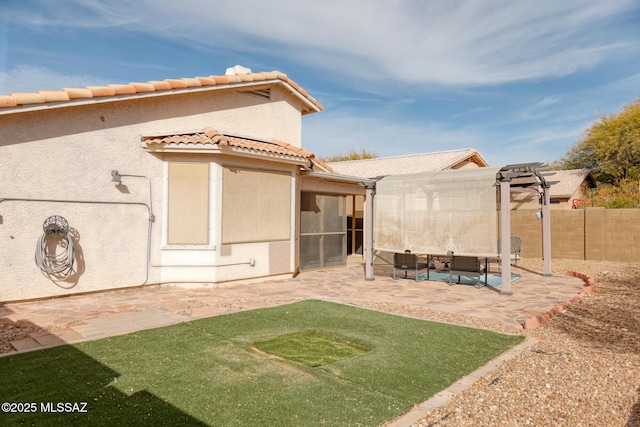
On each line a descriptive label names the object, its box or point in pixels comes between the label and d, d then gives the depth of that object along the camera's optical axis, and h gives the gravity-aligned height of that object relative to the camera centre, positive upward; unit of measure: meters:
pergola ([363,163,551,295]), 9.41 +0.33
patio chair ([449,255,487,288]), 10.39 -1.20
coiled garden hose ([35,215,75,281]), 7.88 -0.60
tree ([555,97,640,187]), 34.22 +7.37
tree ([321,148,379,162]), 55.69 +10.00
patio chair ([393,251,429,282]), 11.44 -1.16
